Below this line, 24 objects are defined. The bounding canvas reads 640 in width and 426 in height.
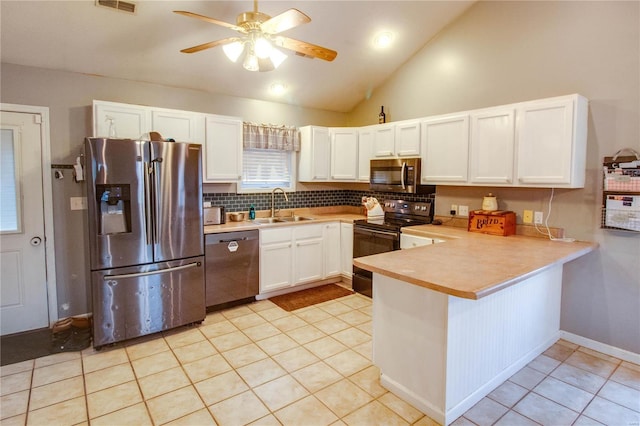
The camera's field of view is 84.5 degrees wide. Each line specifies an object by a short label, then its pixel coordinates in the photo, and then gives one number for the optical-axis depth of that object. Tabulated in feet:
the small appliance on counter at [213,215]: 12.76
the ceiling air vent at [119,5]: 8.80
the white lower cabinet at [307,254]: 14.06
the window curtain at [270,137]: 14.37
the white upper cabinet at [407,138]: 12.86
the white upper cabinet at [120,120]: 10.56
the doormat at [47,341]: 9.35
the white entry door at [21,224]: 10.16
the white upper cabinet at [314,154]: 15.47
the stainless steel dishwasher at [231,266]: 11.80
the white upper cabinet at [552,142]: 9.07
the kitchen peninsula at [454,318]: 6.59
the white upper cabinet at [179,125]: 11.59
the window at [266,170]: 14.96
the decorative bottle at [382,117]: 15.10
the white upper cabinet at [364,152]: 15.05
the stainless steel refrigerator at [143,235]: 9.44
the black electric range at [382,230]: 13.10
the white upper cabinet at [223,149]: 12.59
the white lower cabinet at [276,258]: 13.17
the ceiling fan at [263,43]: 7.28
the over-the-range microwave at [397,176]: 12.89
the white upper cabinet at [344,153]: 15.60
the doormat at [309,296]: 13.11
